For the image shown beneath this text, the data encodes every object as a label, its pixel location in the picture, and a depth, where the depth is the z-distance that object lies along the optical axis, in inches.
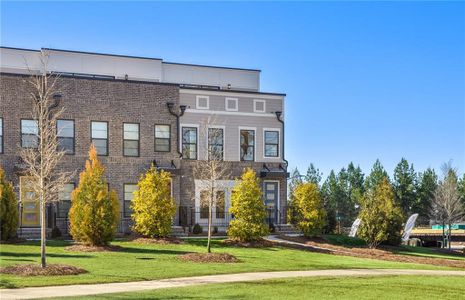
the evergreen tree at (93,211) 953.5
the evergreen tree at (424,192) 2920.8
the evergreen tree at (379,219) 1294.3
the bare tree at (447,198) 1952.5
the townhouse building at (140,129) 1160.2
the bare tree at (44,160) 713.0
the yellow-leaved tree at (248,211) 1127.0
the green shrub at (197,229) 1288.1
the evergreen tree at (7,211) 972.6
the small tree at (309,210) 1286.9
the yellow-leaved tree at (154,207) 1085.1
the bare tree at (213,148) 1300.4
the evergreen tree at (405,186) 2979.8
